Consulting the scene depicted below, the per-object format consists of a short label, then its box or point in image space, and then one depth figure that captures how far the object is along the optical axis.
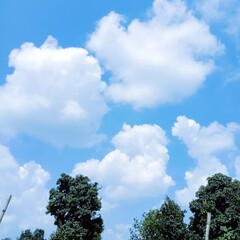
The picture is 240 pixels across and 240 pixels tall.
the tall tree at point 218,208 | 49.59
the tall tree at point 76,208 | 49.69
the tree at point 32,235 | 85.00
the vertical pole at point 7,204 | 18.31
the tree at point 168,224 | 49.53
